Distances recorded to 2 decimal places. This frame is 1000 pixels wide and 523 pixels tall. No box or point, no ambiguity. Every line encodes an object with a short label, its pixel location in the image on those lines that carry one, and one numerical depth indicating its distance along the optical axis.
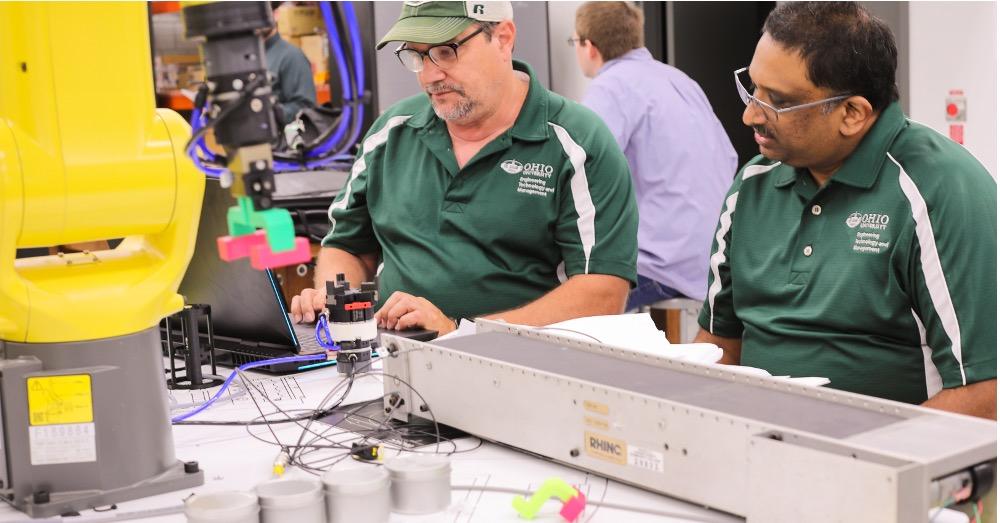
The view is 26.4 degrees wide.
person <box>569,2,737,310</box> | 4.36
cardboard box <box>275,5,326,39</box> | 5.43
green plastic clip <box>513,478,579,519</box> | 2.45
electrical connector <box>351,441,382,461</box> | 2.64
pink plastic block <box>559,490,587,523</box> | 2.45
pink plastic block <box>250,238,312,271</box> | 2.43
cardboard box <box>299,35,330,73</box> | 5.44
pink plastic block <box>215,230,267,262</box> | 2.44
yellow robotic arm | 2.48
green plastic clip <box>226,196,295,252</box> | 2.43
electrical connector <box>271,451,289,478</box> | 2.62
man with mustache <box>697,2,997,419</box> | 2.81
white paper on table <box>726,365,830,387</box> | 2.54
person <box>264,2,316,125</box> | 5.11
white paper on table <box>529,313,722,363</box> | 2.76
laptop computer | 3.06
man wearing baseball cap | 3.36
